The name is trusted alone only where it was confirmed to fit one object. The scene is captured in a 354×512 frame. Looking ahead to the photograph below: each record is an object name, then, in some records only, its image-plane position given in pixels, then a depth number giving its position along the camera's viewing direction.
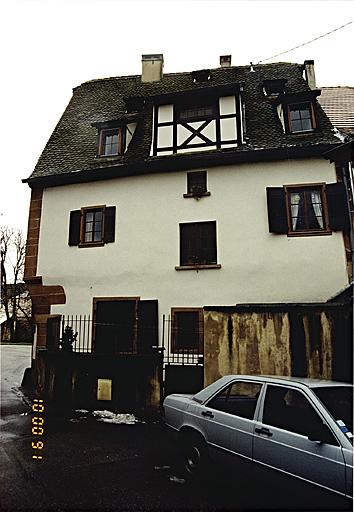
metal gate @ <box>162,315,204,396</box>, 8.88
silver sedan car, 3.54
